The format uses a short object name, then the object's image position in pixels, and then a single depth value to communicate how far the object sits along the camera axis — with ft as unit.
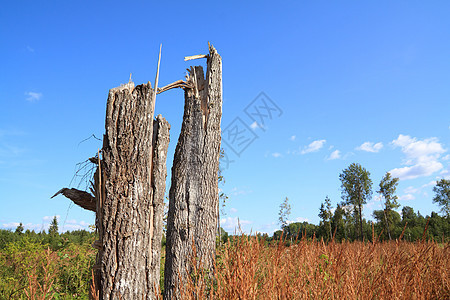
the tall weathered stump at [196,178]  15.93
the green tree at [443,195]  105.78
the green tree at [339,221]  81.51
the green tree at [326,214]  82.31
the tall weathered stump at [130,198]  13.33
